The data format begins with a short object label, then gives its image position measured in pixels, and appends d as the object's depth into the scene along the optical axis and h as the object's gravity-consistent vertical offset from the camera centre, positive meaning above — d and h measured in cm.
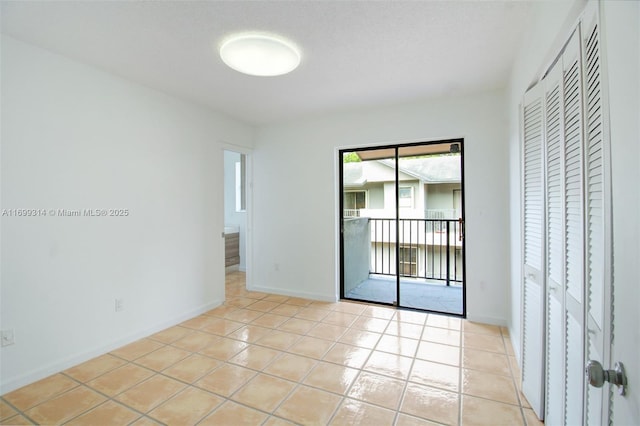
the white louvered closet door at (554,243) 137 -16
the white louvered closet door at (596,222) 82 -3
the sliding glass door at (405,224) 371 -18
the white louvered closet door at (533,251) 169 -25
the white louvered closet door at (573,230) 112 -7
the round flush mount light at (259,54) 212 +118
